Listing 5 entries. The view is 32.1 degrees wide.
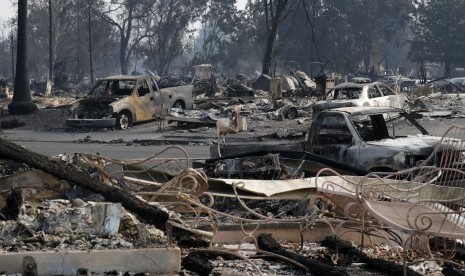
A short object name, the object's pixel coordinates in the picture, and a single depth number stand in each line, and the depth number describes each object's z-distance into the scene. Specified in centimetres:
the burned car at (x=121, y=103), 2775
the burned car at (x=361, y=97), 2369
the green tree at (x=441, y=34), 7944
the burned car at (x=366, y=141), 1176
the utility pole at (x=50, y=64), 6450
